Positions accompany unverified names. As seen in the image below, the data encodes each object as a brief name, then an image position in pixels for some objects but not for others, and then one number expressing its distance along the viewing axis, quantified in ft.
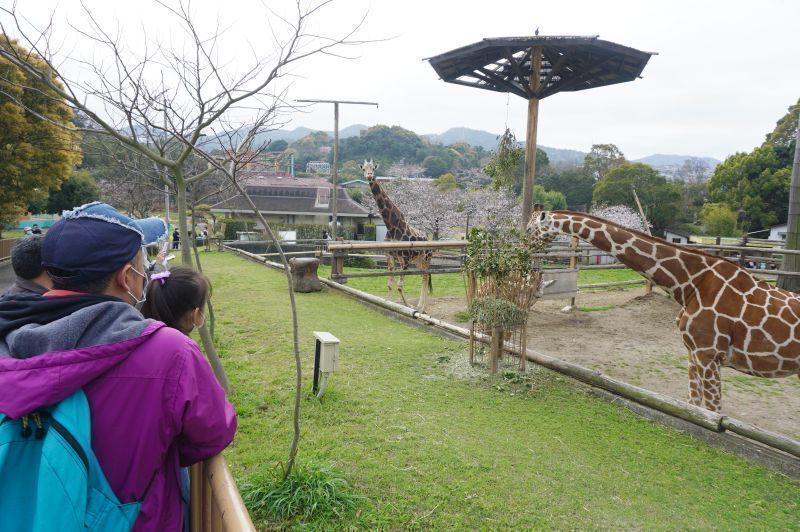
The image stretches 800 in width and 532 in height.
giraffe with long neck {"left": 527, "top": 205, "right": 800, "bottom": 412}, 14.47
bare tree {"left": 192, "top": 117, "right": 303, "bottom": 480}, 8.45
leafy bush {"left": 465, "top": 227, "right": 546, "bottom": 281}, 16.97
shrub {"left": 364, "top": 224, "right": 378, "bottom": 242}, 101.35
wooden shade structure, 24.25
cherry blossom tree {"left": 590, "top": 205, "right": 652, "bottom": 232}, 96.73
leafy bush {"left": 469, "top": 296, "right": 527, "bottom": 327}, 16.76
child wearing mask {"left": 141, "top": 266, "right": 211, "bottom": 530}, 7.27
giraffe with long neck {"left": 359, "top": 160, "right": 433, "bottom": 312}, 32.55
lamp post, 60.10
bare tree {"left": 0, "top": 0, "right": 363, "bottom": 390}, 10.47
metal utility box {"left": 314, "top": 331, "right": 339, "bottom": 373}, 13.11
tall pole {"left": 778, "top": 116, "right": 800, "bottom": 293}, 31.37
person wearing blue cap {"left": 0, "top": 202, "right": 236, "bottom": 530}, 3.91
